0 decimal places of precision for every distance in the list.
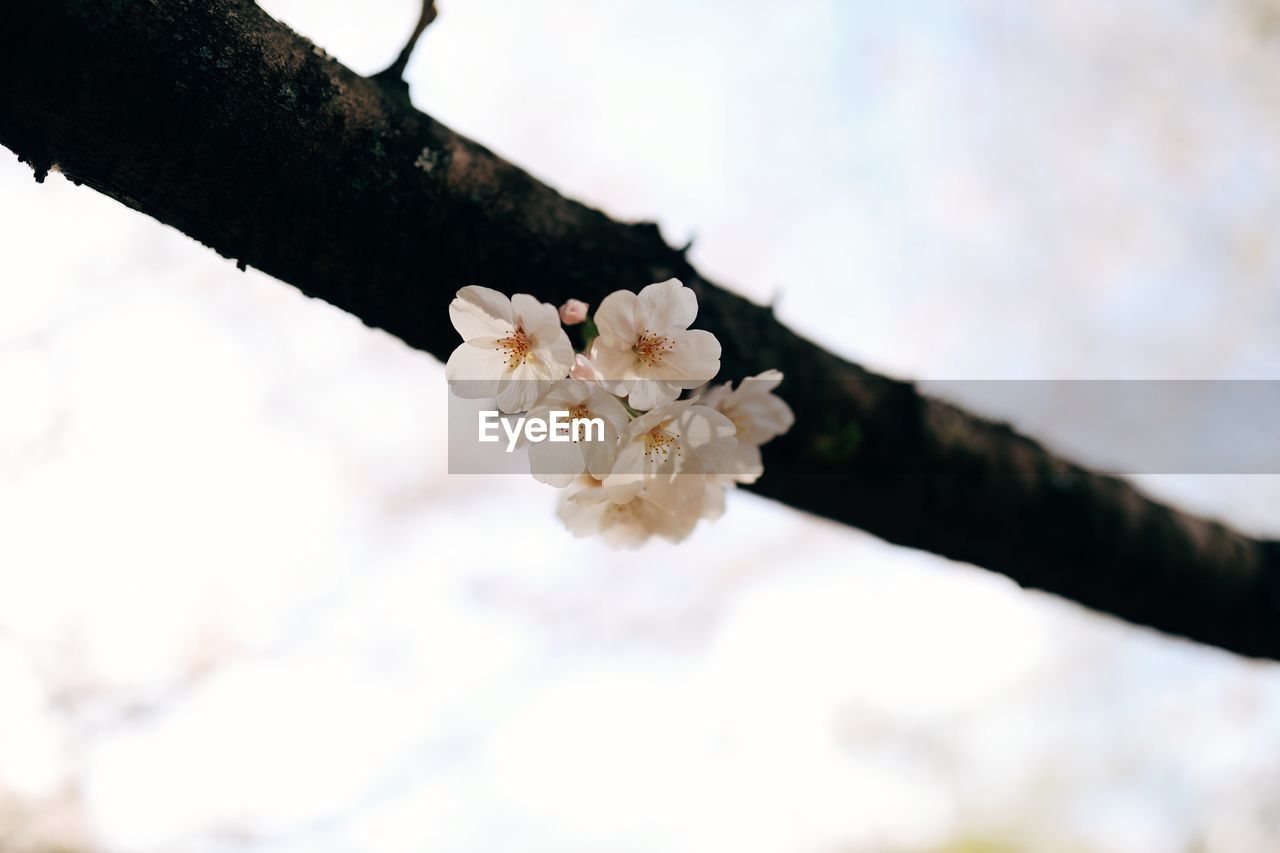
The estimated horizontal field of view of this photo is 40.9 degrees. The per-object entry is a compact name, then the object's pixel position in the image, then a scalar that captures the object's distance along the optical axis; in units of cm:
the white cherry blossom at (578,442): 44
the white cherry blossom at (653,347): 45
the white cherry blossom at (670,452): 45
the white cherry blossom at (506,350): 45
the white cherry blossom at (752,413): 49
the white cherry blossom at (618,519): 48
